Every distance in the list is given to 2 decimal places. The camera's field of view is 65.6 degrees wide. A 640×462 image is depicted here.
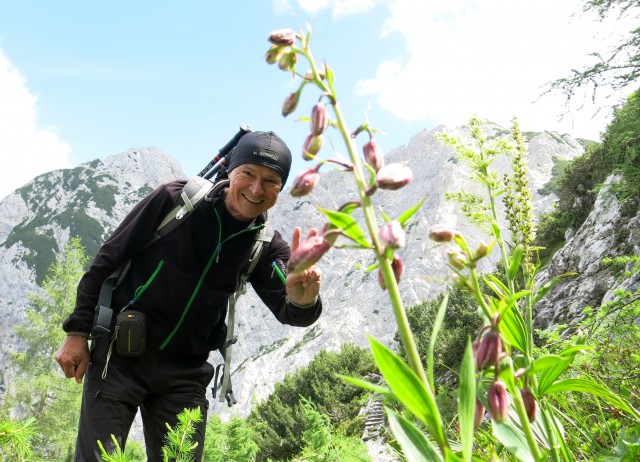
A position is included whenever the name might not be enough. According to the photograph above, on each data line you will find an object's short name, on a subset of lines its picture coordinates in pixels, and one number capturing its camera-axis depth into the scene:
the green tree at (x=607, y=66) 8.31
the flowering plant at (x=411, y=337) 0.73
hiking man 3.05
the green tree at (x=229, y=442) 5.34
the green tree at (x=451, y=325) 16.53
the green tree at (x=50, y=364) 20.98
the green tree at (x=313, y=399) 18.30
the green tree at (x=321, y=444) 3.83
